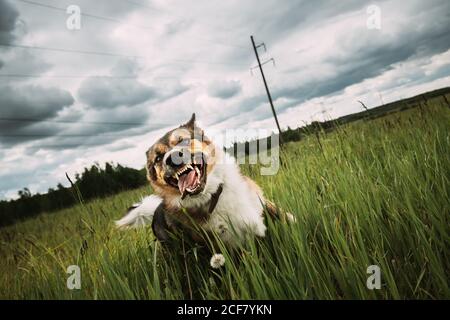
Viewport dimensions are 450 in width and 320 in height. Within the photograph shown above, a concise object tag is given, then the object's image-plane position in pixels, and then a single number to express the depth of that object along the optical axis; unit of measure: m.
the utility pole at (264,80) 33.15
